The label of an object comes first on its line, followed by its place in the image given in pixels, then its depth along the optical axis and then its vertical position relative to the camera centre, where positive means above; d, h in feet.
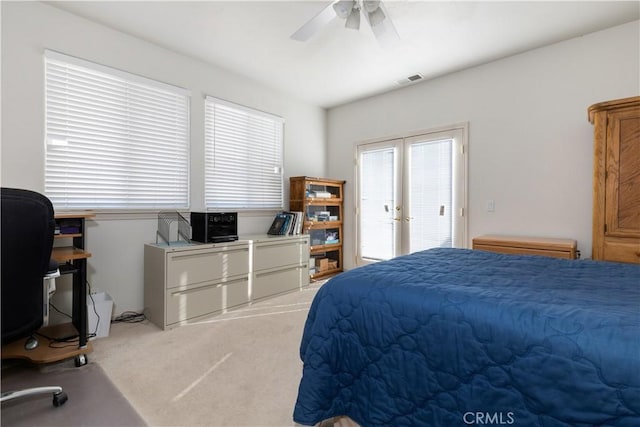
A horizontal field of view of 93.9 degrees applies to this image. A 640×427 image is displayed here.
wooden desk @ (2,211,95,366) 6.17 -2.49
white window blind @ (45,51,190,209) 7.92 +2.21
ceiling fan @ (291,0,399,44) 6.59 +4.49
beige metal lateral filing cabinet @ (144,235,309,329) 8.58 -2.04
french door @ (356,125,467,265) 11.44 +0.83
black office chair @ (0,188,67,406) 4.35 -0.72
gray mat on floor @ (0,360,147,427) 4.83 -3.34
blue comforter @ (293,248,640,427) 2.58 -1.39
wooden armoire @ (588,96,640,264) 7.04 +0.82
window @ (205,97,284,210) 11.10 +2.26
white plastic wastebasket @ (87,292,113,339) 7.70 -2.71
